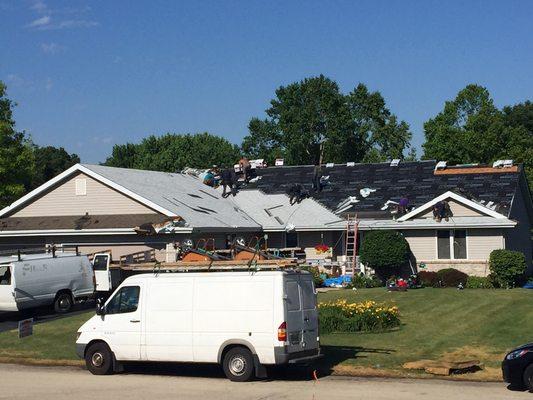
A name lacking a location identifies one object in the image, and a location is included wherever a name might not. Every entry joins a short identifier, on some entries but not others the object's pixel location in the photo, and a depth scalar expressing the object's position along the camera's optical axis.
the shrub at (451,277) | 35.66
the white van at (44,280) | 28.86
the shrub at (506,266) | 34.41
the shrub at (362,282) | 36.25
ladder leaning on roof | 37.72
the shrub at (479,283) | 35.00
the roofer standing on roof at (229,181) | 44.72
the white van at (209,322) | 17.52
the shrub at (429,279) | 36.16
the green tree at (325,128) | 81.12
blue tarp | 36.75
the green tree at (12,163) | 49.19
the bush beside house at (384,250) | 36.28
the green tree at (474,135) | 70.75
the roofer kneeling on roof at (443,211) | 36.84
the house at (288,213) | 35.88
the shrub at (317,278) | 36.50
